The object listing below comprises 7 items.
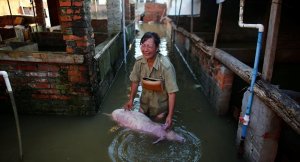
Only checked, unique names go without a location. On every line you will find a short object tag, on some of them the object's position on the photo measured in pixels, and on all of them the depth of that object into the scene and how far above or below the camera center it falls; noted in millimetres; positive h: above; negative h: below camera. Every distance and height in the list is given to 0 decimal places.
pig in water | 3494 -1575
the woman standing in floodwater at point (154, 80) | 3217 -861
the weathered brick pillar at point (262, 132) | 2809 -1404
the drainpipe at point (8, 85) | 2846 -744
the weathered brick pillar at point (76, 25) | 3811 +0
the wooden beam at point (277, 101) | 2326 -871
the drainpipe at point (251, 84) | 2865 -788
